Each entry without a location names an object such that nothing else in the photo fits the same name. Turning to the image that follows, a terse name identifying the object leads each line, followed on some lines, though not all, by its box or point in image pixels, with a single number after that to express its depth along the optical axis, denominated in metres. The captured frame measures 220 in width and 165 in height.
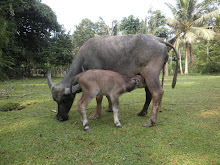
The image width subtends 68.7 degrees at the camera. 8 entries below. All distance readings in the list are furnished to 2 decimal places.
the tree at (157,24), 30.54
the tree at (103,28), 32.43
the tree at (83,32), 35.17
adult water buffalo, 3.98
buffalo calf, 3.75
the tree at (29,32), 16.15
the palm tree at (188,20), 28.15
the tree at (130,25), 34.21
